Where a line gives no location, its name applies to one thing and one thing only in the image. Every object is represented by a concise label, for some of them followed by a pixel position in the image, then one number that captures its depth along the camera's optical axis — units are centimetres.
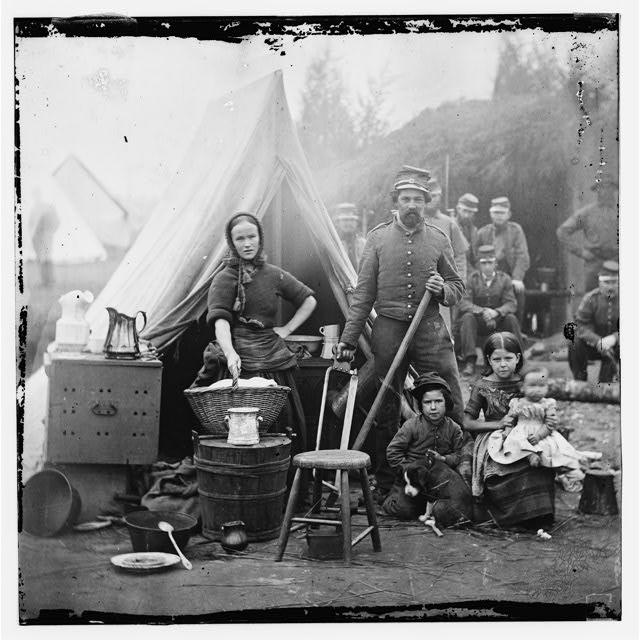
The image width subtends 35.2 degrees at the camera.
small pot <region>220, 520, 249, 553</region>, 602
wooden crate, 624
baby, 625
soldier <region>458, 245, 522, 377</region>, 653
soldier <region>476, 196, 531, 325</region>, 654
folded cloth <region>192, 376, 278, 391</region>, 623
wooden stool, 570
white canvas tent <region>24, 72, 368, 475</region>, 648
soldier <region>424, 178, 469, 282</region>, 661
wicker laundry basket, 620
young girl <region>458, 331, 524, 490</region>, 637
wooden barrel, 604
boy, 626
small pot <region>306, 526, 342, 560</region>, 593
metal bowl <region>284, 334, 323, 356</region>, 671
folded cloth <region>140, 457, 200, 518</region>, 633
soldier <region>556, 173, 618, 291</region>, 646
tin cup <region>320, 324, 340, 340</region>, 675
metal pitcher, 629
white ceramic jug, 632
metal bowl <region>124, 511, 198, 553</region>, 604
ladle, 598
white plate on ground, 596
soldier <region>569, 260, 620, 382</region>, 644
